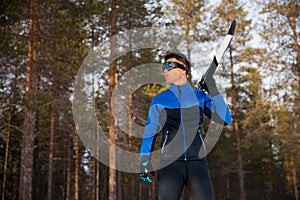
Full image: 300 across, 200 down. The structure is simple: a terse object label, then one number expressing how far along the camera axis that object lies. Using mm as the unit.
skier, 3303
